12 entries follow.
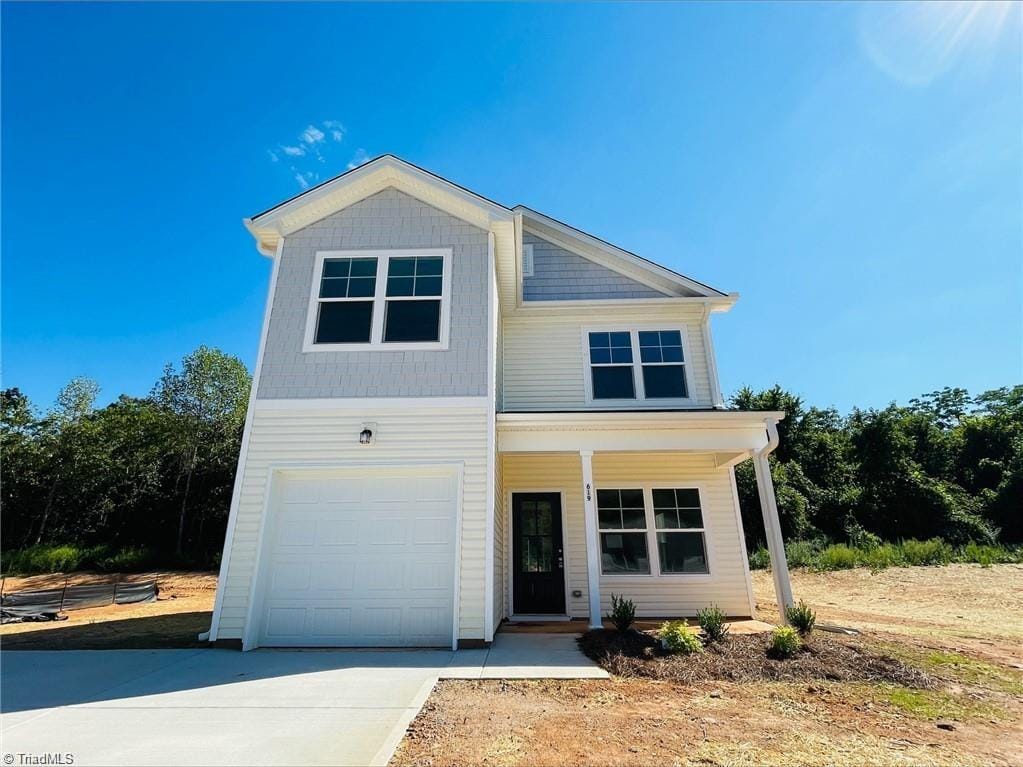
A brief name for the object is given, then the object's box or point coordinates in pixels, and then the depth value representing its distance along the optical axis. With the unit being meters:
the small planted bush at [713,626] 5.91
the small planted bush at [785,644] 5.25
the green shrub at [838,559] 15.73
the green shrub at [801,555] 16.44
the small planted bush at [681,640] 5.45
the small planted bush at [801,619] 6.07
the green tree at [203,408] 21.69
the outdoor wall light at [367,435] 6.75
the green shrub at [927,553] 15.68
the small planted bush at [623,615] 6.34
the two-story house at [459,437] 6.45
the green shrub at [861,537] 18.29
